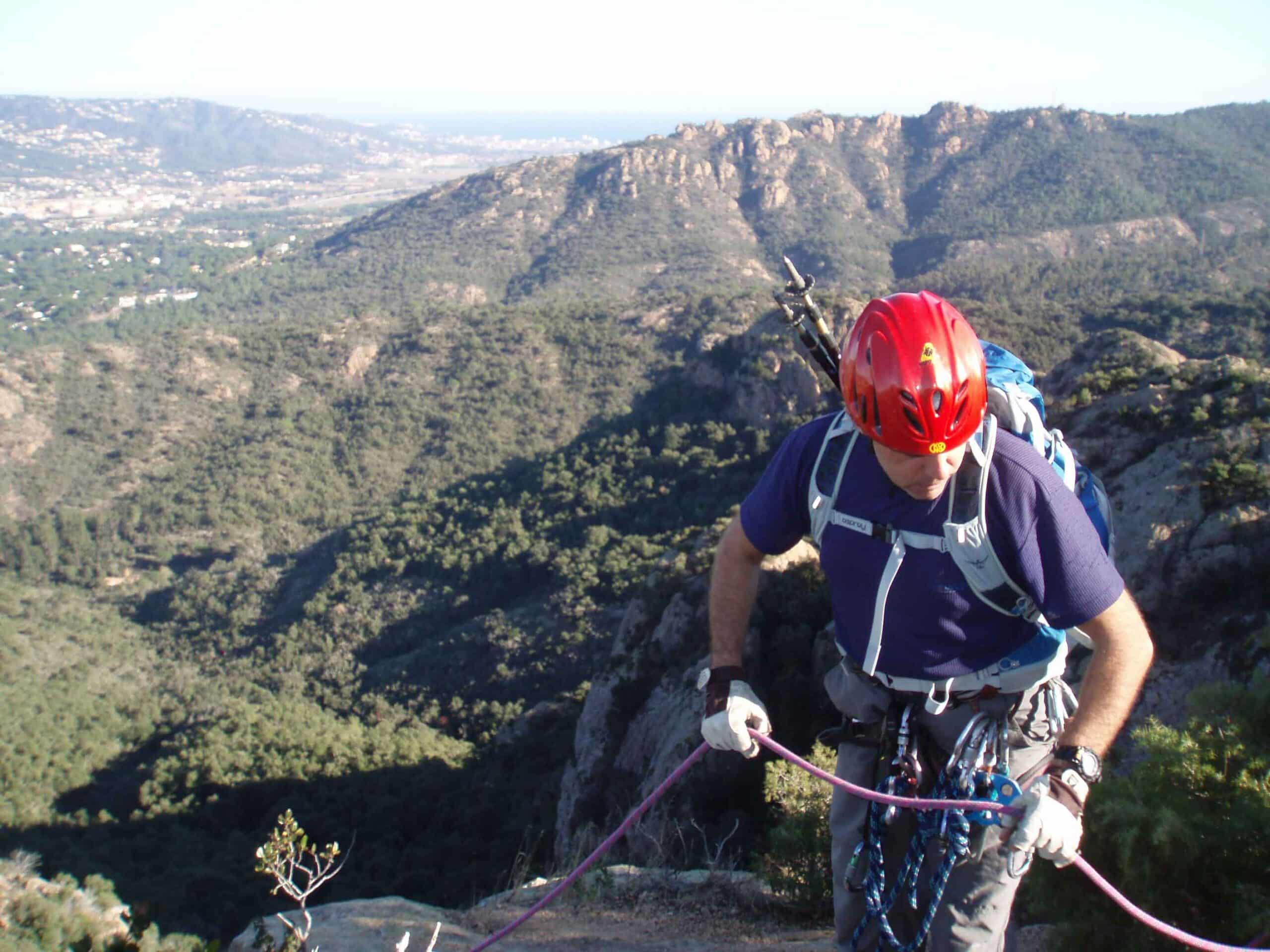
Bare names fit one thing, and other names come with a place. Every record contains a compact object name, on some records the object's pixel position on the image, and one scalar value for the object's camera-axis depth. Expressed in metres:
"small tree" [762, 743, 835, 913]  5.20
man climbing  2.36
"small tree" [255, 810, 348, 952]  4.07
